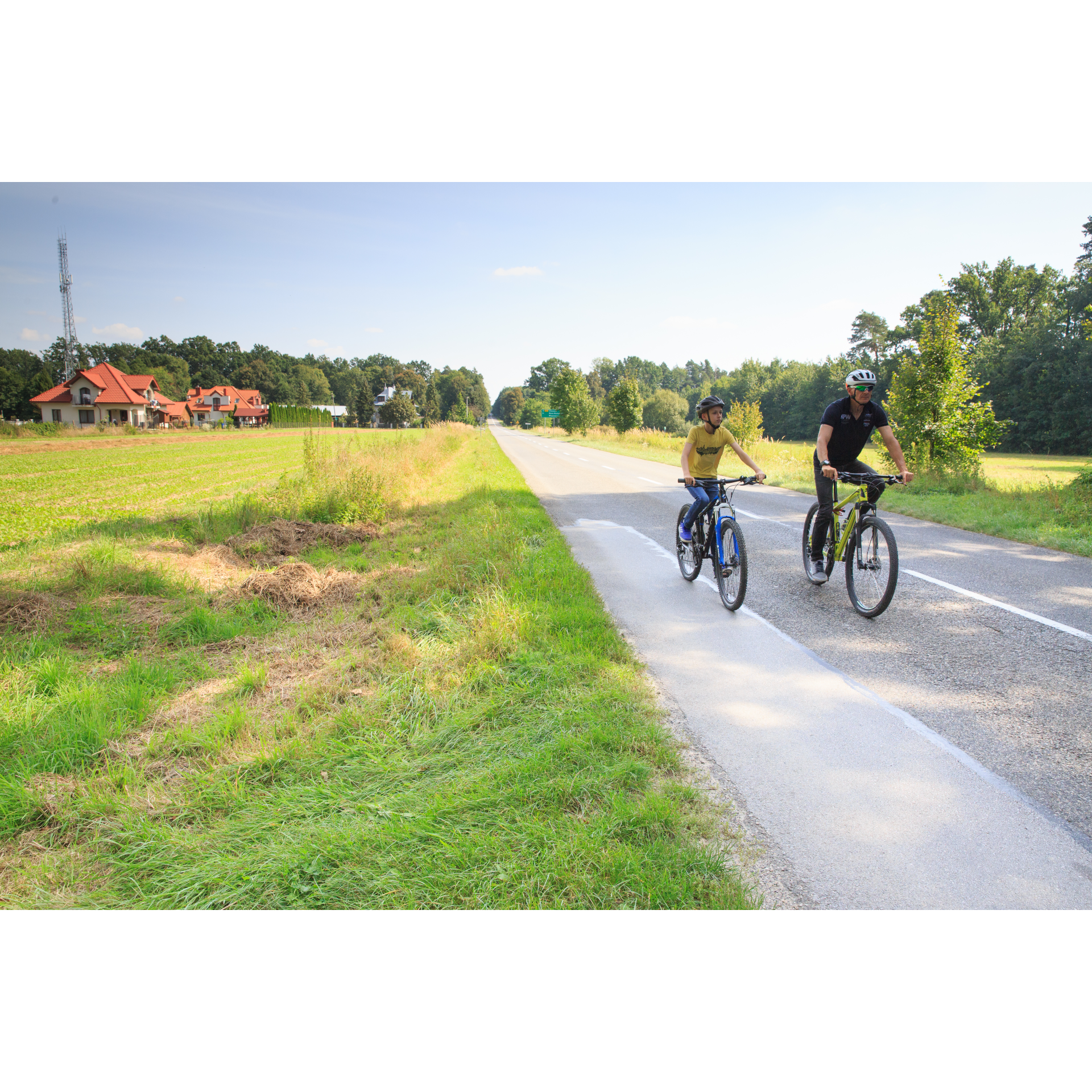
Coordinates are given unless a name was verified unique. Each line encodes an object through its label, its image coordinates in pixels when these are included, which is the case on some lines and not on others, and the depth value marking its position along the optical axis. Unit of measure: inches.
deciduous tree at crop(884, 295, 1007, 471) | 585.3
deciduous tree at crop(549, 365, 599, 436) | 2459.4
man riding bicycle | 245.8
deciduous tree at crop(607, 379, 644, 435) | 1946.4
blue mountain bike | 242.5
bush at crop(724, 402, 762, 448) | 1253.7
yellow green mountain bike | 224.2
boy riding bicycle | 270.8
